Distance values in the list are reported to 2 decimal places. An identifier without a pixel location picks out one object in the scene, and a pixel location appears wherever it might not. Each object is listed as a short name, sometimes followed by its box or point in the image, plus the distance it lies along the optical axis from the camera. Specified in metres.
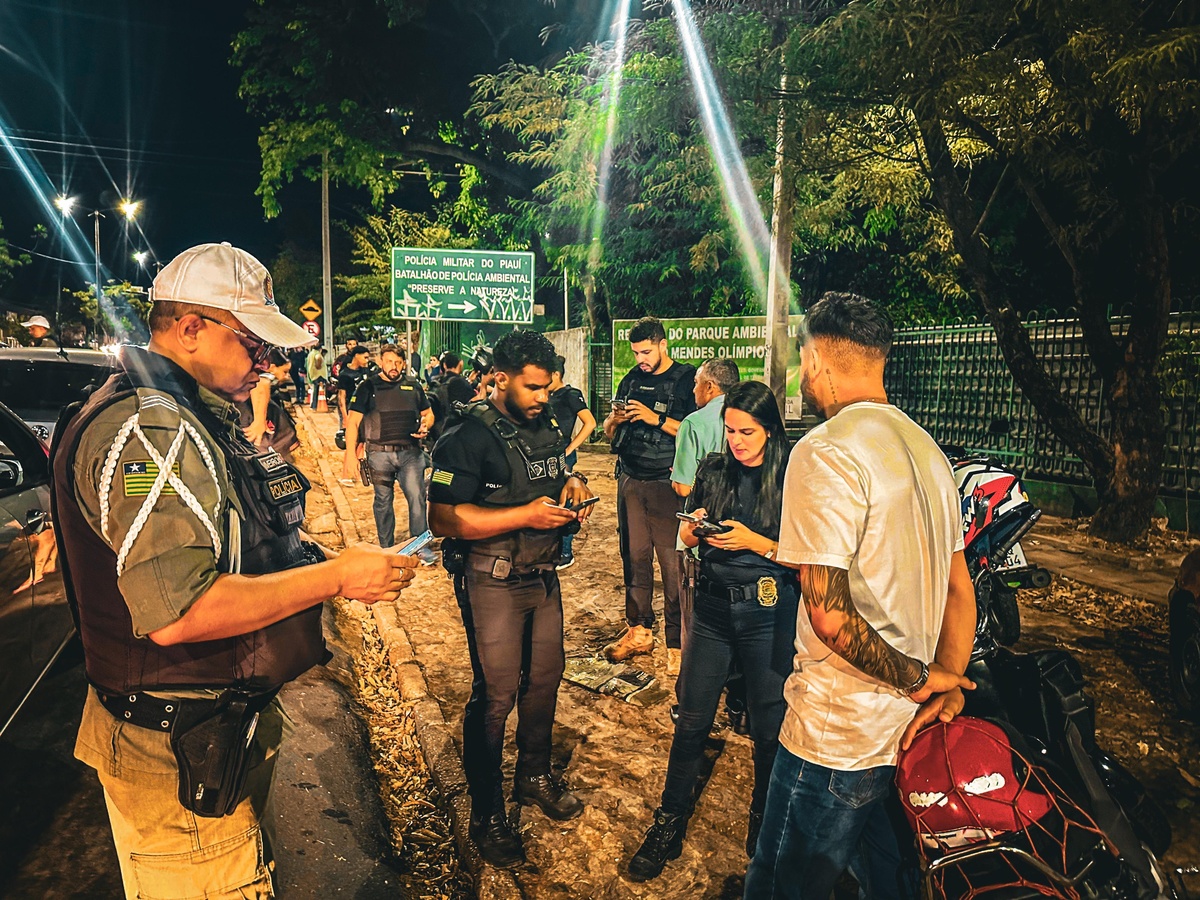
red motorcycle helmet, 1.97
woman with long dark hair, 3.03
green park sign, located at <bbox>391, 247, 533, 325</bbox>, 18.05
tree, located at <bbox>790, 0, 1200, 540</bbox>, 6.06
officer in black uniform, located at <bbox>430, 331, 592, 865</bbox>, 3.20
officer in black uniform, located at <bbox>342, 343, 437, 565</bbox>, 7.41
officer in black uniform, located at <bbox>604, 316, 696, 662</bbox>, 5.20
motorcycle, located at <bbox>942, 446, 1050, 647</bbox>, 3.27
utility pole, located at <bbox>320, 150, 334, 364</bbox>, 26.89
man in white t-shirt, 1.87
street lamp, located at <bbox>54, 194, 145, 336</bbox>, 46.19
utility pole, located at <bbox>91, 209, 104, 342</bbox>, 51.44
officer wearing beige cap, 1.66
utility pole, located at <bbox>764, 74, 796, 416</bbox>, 9.74
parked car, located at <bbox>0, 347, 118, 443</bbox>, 6.88
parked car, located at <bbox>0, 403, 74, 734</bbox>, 3.48
